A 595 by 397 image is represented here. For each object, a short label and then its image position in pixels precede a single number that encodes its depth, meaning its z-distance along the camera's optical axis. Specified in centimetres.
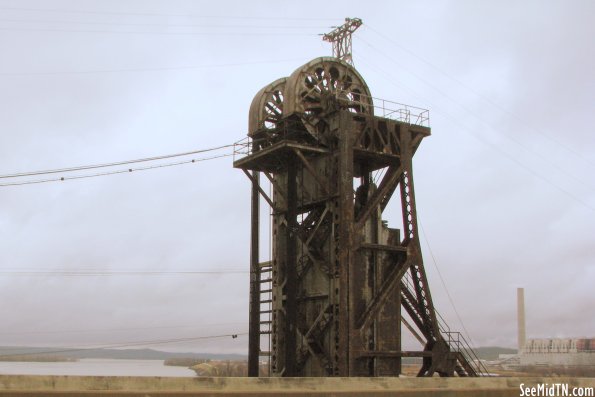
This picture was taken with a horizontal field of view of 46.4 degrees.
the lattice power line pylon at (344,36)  3266
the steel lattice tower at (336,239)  2489
